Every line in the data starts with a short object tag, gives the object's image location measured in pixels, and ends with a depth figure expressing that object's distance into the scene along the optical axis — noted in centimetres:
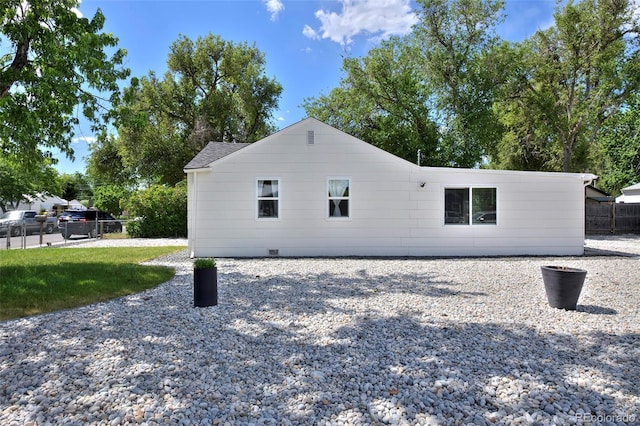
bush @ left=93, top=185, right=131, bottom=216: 2906
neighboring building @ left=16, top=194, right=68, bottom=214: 3709
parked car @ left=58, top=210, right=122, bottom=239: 1688
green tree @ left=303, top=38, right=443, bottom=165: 2069
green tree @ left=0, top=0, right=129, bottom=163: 807
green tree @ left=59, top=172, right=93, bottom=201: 6479
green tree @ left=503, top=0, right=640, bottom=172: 2034
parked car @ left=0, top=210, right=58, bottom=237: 1809
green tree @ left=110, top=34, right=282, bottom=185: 2516
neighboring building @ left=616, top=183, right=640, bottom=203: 2697
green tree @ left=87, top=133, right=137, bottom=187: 2592
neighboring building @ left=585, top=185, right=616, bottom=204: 2638
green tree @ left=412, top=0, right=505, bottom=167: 1991
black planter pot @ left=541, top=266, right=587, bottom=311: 547
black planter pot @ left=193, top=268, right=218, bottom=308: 569
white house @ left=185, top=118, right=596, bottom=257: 1153
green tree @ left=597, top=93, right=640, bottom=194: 3512
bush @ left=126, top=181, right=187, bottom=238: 1809
